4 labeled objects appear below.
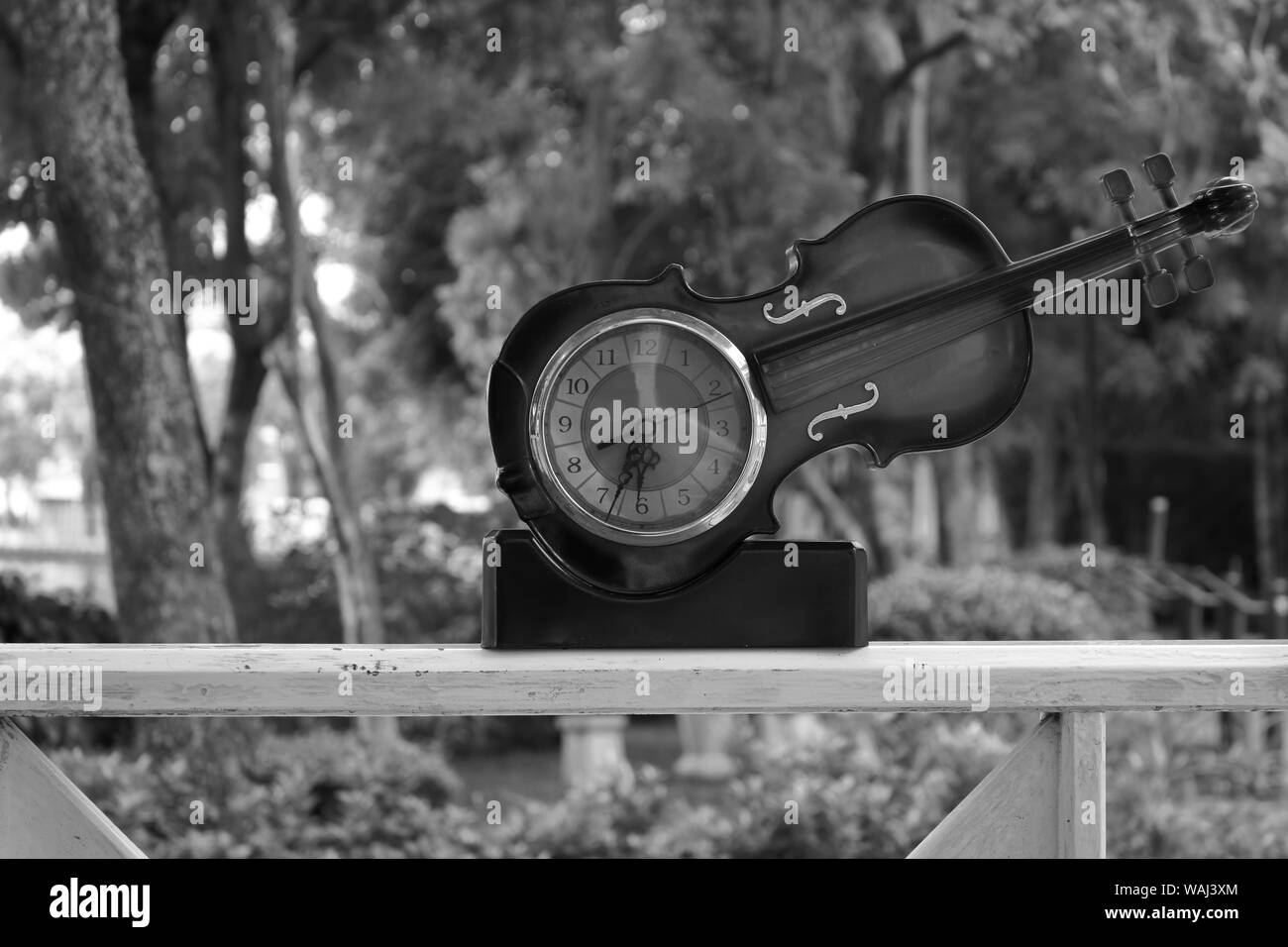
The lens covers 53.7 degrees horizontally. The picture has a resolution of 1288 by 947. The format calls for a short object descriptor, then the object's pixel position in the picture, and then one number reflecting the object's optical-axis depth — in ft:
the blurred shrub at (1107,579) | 30.09
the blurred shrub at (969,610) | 22.45
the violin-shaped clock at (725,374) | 6.18
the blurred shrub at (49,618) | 15.96
